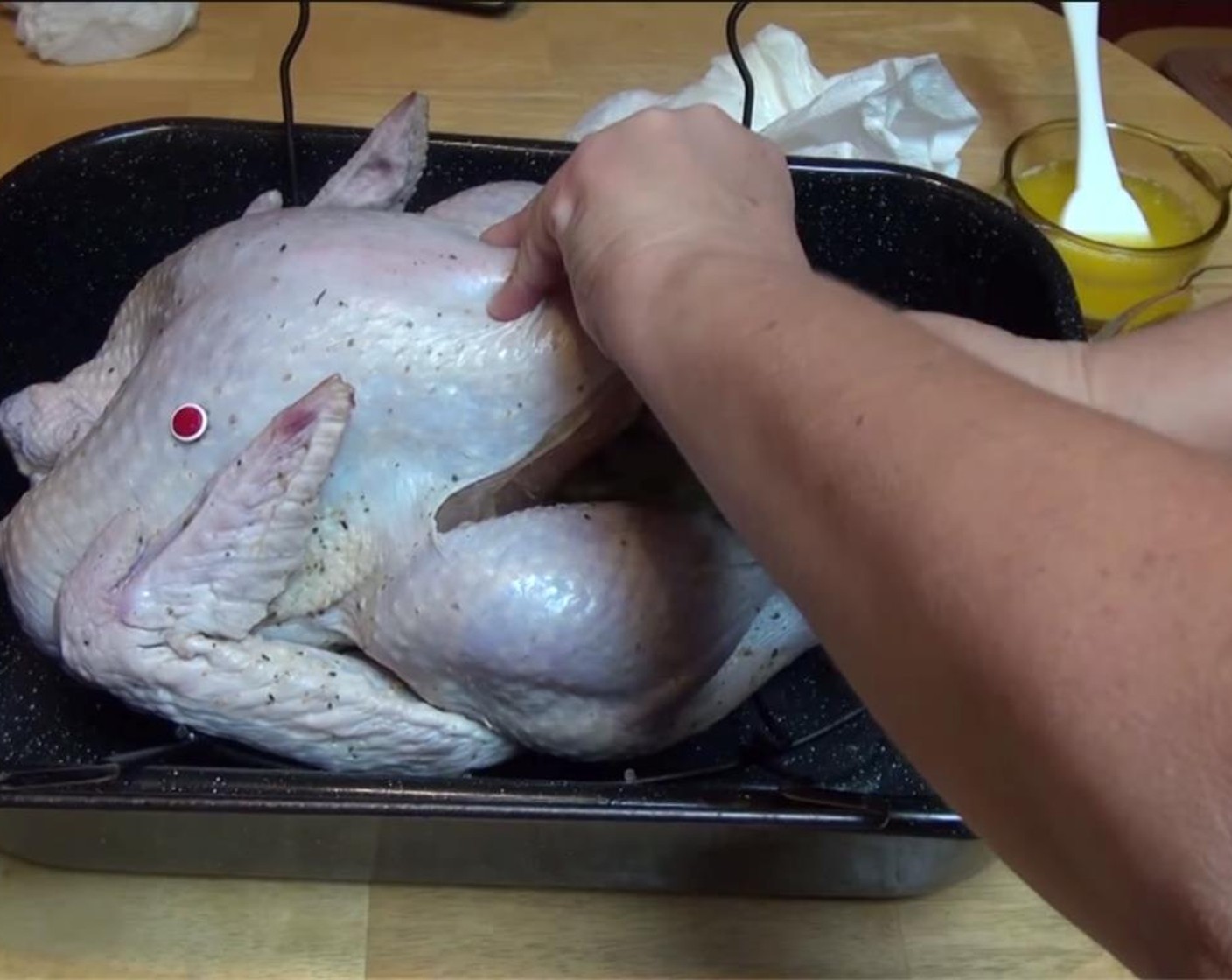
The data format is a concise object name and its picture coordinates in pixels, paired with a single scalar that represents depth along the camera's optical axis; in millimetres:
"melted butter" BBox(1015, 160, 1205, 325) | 991
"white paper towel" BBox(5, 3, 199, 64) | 1138
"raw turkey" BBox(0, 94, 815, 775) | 649
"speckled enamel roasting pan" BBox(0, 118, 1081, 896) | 590
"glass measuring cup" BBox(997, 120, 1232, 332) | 994
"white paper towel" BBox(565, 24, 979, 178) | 1034
